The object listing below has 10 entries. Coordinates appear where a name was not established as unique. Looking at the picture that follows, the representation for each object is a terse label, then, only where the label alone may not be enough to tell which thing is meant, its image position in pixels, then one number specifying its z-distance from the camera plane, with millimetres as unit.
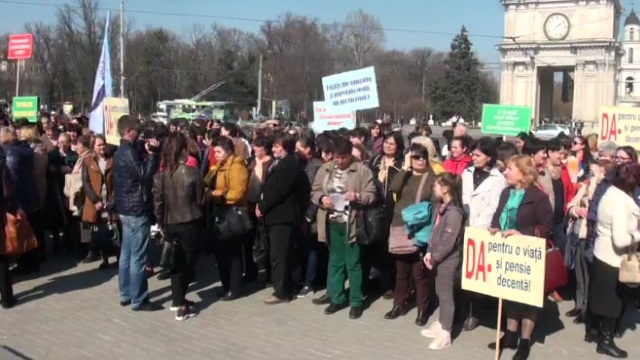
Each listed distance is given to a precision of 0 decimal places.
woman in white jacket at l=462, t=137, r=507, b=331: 7180
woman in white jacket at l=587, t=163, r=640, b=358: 6504
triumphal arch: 71438
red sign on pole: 20516
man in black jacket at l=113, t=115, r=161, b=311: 7926
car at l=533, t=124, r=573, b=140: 46844
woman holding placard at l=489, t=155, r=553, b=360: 6582
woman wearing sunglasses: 7551
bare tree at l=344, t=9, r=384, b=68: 79562
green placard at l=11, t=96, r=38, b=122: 17234
